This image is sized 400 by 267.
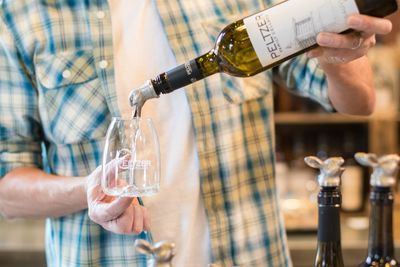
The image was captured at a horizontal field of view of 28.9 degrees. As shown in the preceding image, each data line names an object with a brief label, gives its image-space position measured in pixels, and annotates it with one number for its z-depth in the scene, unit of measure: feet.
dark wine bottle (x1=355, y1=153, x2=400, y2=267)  3.15
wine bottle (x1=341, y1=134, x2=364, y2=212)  9.28
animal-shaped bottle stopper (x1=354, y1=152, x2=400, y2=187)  3.14
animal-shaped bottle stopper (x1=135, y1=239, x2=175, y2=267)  2.72
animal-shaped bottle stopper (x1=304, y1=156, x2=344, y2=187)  3.05
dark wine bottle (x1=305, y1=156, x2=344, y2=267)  3.06
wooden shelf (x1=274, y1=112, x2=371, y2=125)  10.00
